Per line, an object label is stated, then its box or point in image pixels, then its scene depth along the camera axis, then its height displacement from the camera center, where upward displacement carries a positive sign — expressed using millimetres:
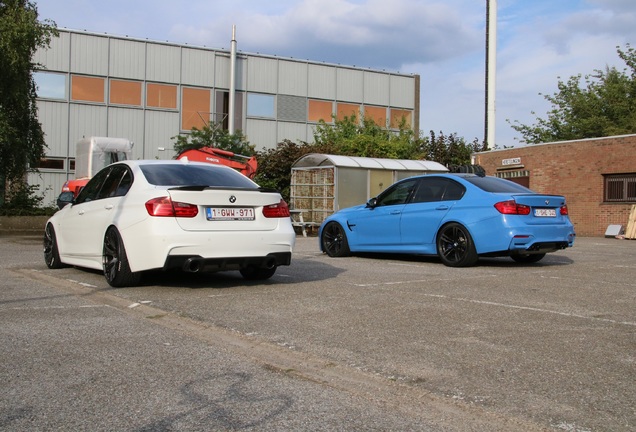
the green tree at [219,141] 29266 +3353
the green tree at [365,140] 30219 +3793
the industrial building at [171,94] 35312 +6992
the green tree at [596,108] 44594 +8124
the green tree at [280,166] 27588 +2181
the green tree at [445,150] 34750 +3722
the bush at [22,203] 24755 +462
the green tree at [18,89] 20516 +4057
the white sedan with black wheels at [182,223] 7492 -46
